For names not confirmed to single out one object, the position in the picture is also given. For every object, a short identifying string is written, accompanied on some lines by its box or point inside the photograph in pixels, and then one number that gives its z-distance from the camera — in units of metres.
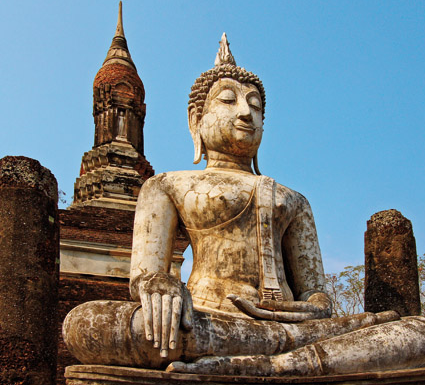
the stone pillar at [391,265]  7.14
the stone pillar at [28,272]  4.98
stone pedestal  3.98
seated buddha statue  4.18
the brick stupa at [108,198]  11.85
